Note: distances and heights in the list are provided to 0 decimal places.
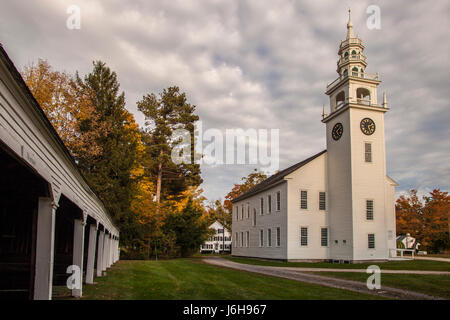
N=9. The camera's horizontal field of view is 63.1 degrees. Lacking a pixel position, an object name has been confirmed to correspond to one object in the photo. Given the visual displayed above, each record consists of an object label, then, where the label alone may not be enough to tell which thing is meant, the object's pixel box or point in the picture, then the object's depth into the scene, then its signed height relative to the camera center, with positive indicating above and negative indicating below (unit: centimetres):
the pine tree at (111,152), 2650 +450
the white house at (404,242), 4794 -423
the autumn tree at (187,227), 3922 -161
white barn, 474 +36
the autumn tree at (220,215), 7181 -46
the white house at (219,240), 7238 -559
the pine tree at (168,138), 4294 +871
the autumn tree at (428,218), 4544 -45
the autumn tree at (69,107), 2766 +803
